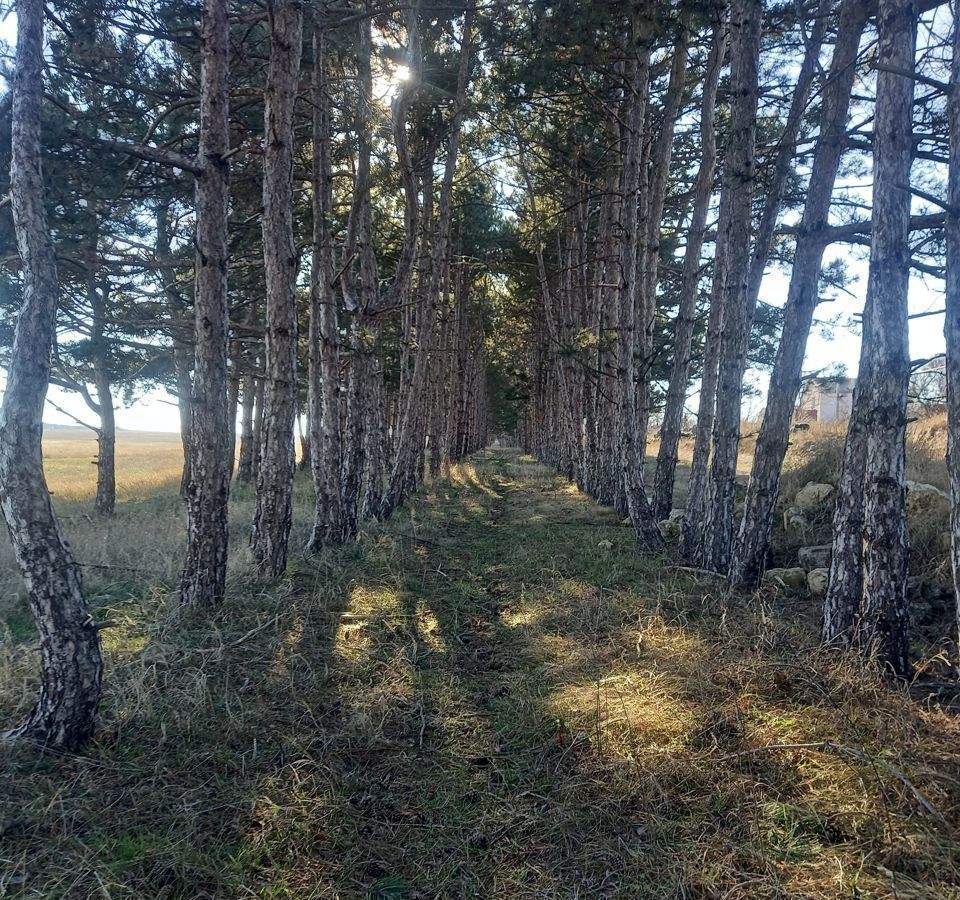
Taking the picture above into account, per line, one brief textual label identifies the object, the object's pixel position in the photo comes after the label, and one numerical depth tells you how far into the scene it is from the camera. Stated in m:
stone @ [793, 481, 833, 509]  9.20
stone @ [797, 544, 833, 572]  7.55
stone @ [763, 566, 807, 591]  7.09
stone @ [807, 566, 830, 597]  6.74
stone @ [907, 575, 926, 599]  6.12
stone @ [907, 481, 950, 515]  7.30
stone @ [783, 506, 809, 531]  8.93
